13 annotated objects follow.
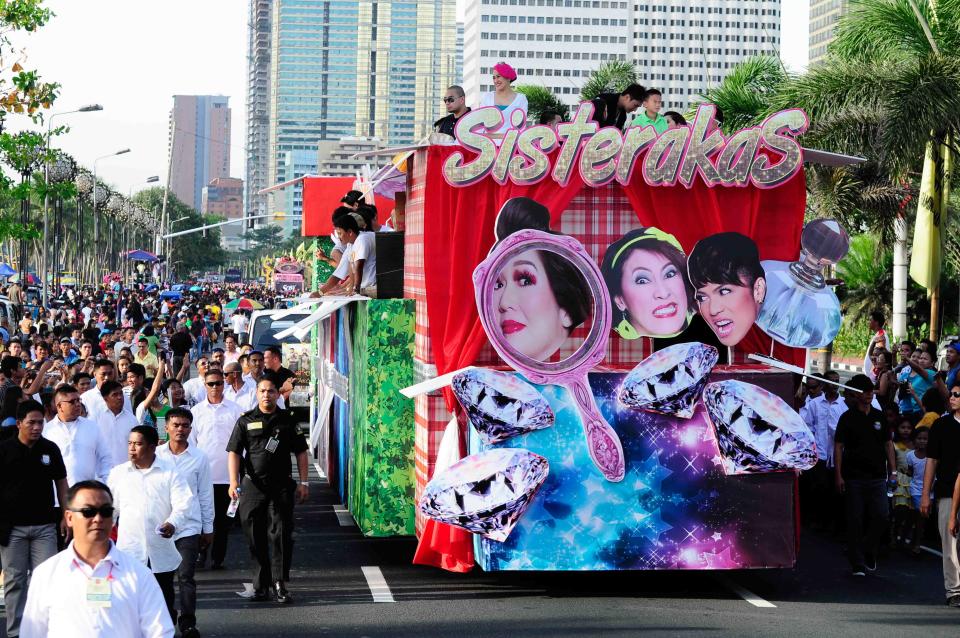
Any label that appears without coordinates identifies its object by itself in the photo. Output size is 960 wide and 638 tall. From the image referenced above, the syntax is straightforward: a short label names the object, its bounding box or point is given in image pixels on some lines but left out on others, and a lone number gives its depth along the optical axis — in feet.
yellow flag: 72.49
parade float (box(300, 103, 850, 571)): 34.06
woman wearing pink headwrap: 41.22
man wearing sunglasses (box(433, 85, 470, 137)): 42.10
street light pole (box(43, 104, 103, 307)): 136.15
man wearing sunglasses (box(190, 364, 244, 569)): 39.45
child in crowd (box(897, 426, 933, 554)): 43.75
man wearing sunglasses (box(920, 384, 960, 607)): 34.24
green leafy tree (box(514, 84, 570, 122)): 135.85
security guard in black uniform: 34.19
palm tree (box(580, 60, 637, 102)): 152.56
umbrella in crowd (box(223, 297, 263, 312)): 134.41
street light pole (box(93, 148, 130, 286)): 220.92
